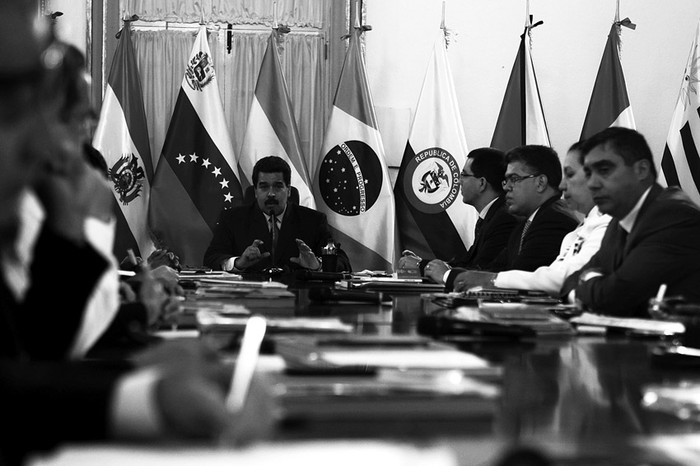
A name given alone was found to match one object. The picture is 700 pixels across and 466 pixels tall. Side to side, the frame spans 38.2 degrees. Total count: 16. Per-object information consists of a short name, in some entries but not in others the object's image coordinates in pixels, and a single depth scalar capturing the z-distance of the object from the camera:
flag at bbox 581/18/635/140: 7.31
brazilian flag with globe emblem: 7.34
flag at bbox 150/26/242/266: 7.21
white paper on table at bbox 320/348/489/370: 1.52
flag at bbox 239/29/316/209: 7.31
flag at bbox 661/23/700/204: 7.01
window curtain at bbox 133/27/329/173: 7.54
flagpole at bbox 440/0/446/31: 7.52
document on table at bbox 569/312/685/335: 2.47
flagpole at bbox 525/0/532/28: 7.53
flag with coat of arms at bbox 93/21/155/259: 7.15
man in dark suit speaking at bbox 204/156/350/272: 6.52
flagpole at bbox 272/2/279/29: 7.64
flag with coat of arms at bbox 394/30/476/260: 7.43
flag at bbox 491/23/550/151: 7.36
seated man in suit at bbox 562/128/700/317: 3.54
